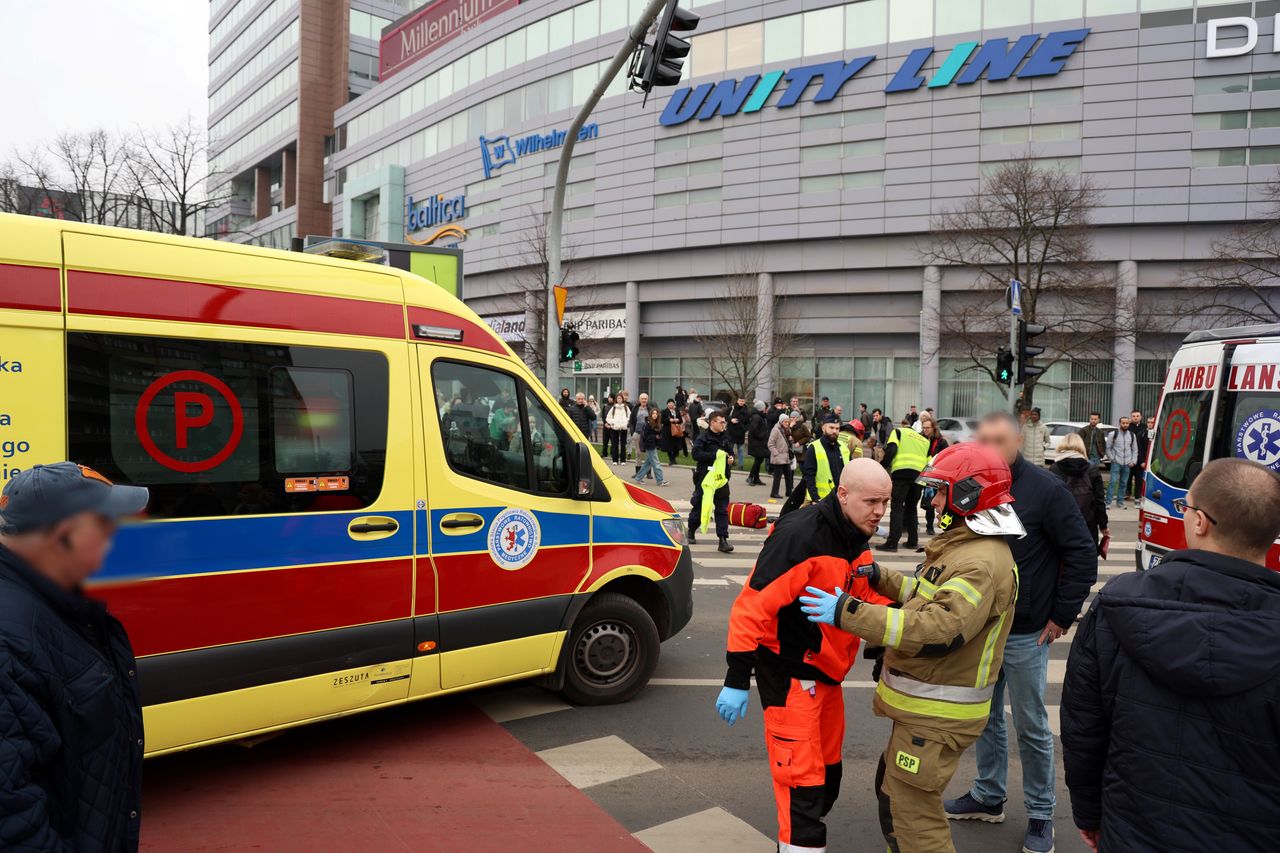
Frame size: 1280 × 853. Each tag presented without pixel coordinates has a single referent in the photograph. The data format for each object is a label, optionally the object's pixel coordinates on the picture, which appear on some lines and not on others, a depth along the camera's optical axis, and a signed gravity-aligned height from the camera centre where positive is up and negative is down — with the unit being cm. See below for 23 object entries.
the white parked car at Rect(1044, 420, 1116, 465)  2306 -73
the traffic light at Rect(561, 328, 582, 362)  1378 +90
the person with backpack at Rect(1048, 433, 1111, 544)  729 -68
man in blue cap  166 -61
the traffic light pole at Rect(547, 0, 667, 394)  1084 +277
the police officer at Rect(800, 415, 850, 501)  968 -82
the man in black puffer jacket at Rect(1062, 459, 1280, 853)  186 -66
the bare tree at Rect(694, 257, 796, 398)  3591 +305
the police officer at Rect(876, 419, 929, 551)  1101 -92
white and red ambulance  669 -10
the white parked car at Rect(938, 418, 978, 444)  2534 -82
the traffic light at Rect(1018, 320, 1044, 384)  1490 +108
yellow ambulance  347 -38
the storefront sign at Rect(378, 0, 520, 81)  4828 +2291
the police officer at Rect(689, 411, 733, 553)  1122 -108
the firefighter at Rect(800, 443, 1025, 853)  282 -83
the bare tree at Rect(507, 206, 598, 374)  3878 +607
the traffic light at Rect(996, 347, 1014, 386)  1524 +68
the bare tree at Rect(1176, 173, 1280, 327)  2738 +453
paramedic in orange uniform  309 -92
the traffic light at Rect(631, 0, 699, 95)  933 +400
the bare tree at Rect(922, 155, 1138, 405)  2656 +487
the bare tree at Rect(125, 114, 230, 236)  3206 +826
